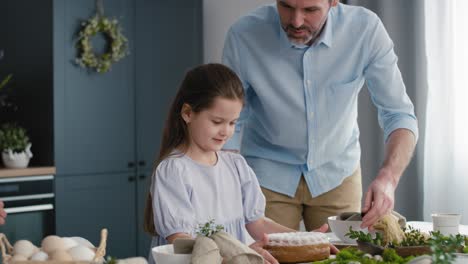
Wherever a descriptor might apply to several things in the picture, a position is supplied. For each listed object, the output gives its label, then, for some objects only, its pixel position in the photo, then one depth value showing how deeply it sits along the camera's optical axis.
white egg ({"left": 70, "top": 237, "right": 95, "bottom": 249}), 2.32
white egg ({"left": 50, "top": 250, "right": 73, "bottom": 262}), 2.19
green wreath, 5.14
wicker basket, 2.15
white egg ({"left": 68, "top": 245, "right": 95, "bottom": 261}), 2.20
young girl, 2.88
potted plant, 4.92
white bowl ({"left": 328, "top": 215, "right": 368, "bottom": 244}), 2.82
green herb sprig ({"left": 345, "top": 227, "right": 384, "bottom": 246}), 2.57
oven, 4.85
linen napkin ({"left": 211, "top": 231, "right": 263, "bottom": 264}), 2.38
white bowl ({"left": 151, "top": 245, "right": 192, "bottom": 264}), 2.38
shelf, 4.81
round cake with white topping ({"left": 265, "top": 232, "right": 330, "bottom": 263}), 2.59
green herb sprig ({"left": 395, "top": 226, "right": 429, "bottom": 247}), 2.61
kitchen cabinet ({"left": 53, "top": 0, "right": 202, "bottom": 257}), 5.12
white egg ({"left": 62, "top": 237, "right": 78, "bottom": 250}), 2.24
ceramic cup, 2.93
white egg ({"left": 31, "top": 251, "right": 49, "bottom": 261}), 2.21
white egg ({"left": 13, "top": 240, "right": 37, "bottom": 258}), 2.23
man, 3.32
